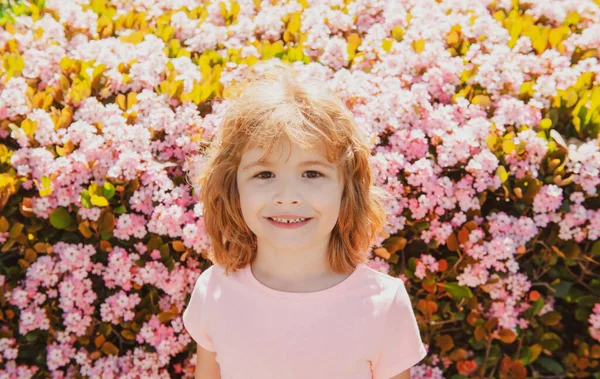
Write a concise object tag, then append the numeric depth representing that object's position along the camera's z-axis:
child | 2.13
